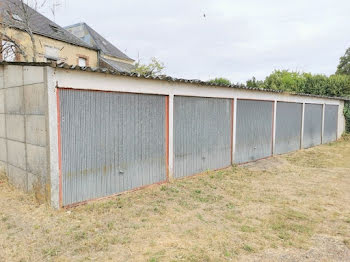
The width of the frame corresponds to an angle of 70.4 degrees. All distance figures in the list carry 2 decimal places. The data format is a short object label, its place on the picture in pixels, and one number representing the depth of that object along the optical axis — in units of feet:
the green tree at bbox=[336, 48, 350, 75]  128.06
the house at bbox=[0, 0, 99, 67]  41.42
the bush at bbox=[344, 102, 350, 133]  56.70
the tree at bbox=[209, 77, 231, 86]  94.25
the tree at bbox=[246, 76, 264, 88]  81.13
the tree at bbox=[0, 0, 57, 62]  36.60
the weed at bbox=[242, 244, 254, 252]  11.25
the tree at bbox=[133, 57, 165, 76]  86.99
